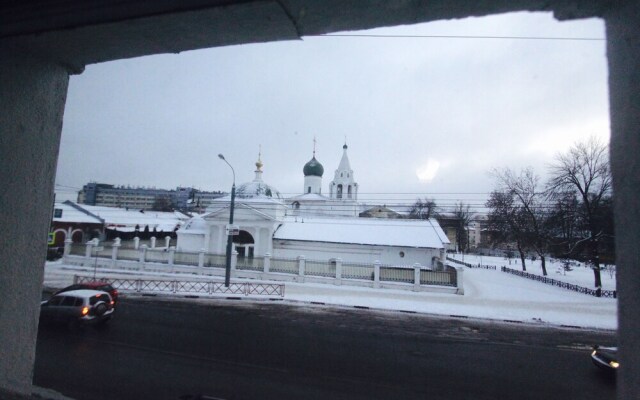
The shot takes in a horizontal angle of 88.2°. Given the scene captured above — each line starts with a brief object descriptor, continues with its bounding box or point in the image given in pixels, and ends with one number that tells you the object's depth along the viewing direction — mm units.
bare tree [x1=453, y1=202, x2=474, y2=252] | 63428
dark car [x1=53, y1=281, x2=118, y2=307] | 13107
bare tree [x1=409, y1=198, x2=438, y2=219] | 71438
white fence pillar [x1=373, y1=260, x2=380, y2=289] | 22234
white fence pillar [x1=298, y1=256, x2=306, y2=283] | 23391
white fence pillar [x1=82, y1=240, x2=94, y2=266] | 27172
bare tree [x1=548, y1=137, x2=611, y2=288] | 22922
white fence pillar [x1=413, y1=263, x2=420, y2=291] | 21469
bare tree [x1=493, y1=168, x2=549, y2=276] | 31922
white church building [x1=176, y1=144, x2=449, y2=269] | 27828
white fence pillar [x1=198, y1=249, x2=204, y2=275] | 24984
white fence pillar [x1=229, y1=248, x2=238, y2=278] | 24672
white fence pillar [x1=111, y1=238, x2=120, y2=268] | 26908
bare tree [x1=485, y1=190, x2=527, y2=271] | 34906
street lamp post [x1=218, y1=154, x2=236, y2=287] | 20531
